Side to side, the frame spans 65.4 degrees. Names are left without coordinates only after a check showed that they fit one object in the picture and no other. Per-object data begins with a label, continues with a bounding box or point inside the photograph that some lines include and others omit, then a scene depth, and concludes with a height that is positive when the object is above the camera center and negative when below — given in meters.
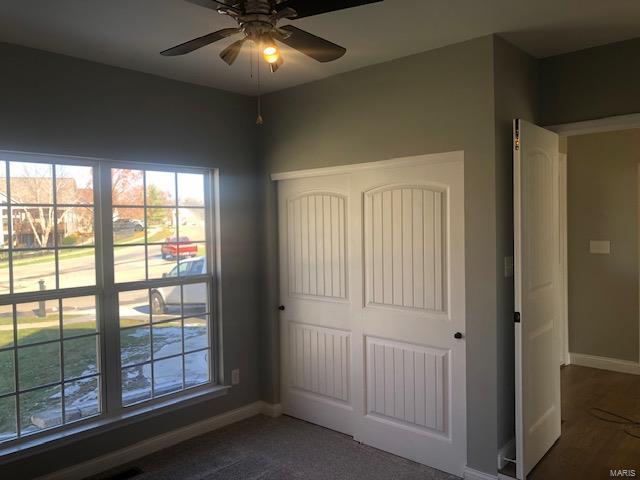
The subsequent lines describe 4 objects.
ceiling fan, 1.75 +0.79
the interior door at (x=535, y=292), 2.79 -0.36
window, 2.92 -0.30
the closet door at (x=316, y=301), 3.64 -0.49
